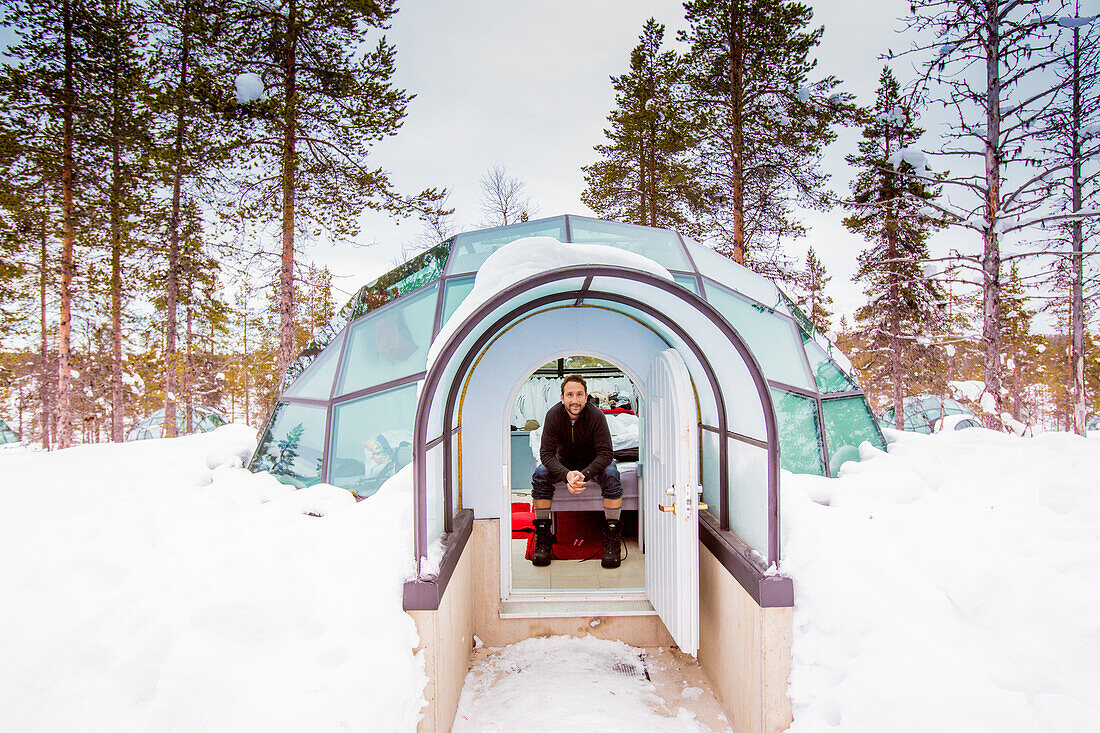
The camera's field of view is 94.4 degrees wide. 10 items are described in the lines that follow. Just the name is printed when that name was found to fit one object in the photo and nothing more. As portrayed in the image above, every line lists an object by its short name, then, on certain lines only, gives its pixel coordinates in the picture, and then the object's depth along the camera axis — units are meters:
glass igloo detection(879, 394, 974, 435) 14.70
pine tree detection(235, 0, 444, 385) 11.10
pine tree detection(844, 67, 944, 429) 14.31
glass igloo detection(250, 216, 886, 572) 3.10
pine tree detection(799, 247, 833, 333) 21.06
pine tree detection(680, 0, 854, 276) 12.23
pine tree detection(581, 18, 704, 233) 14.37
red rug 5.73
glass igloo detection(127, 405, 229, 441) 14.09
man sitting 5.27
